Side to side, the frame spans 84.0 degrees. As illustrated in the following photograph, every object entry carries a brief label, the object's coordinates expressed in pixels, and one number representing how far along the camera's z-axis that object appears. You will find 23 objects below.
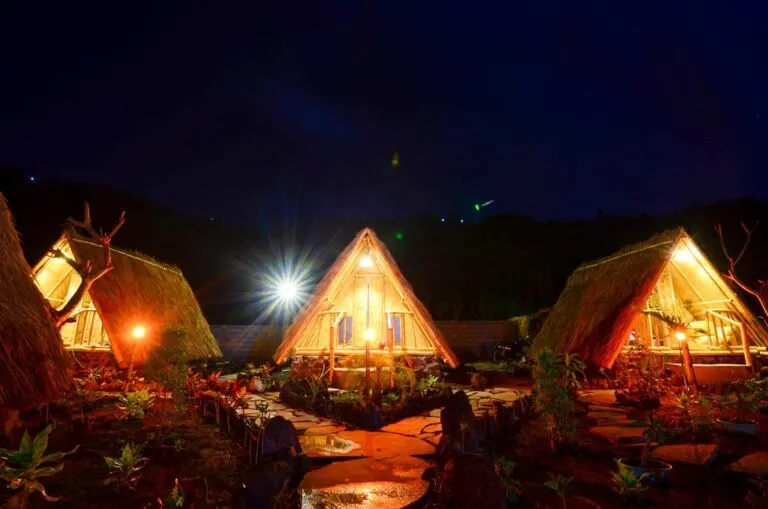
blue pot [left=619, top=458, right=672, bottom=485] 4.23
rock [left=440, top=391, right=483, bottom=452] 5.25
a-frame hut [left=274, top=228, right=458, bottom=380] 9.73
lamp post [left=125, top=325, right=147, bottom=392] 9.77
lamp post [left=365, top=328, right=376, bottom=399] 7.90
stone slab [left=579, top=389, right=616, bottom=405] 8.84
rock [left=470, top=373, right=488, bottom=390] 11.28
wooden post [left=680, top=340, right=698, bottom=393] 8.73
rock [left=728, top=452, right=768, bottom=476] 4.38
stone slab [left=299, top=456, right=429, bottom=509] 4.17
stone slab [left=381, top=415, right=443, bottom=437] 6.89
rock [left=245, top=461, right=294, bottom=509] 3.94
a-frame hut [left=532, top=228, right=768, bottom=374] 9.41
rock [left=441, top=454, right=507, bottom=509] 3.42
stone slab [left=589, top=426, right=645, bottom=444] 5.67
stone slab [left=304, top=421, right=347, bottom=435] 6.82
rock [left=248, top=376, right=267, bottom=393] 10.44
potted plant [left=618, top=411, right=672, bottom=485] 4.22
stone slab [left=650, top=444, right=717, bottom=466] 4.81
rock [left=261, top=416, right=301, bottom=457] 4.84
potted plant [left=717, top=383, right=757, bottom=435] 5.81
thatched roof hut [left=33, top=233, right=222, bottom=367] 10.00
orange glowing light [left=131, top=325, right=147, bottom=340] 10.03
